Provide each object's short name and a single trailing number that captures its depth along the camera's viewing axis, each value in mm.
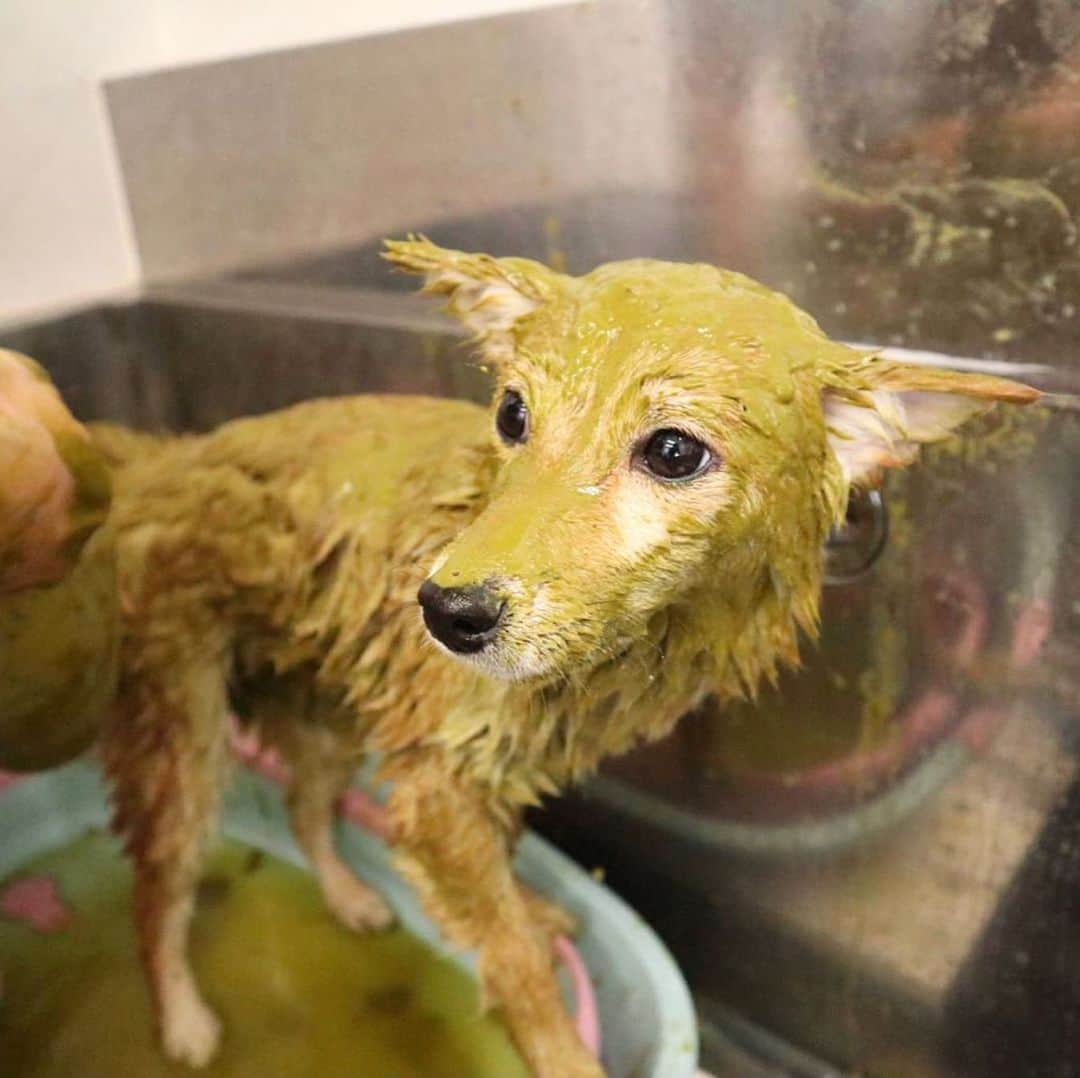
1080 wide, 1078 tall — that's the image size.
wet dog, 485
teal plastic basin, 799
